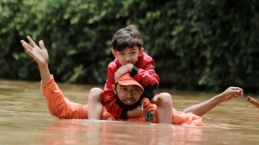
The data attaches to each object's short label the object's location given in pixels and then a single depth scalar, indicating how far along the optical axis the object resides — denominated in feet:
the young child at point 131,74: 28.75
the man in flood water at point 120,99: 28.58
